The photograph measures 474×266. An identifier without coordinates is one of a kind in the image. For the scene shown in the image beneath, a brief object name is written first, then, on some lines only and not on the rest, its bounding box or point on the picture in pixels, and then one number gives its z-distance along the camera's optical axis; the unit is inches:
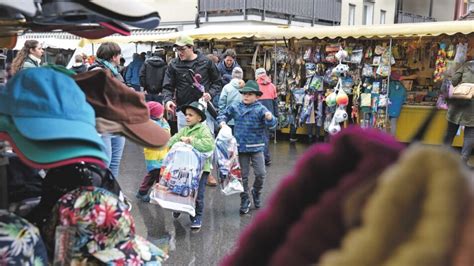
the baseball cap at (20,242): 49.1
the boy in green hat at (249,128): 206.5
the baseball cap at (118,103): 59.0
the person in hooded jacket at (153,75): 305.4
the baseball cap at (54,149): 48.4
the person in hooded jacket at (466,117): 243.8
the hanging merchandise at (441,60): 330.6
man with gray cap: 223.8
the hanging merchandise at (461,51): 319.6
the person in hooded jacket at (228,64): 346.6
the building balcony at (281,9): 661.3
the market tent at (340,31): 315.9
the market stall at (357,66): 336.2
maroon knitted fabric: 25.8
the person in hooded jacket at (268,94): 326.3
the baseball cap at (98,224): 53.2
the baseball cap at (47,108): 48.9
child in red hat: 213.6
